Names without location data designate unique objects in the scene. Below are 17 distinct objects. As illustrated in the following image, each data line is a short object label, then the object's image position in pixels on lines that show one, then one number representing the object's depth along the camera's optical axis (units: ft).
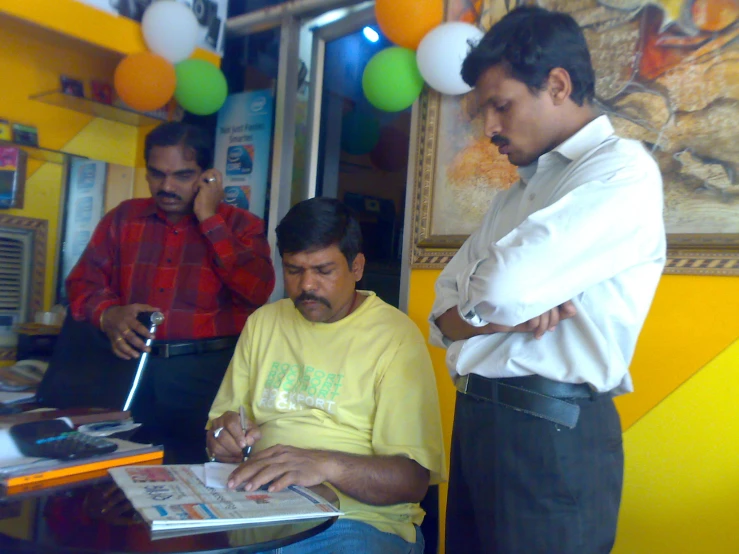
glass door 8.92
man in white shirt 3.37
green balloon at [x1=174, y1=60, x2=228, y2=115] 9.17
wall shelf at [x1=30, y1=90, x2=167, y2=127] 9.72
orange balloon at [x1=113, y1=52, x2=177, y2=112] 8.54
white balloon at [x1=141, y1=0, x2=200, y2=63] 8.63
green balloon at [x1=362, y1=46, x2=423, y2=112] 7.19
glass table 2.81
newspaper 3.09
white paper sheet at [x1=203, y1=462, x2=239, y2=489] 3.71
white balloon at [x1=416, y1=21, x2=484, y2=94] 6.48
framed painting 5.33
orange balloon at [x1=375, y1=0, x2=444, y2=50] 6.97
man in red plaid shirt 6.91
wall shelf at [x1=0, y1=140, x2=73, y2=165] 9.62
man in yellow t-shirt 4.35
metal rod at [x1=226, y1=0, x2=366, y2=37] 9.31
